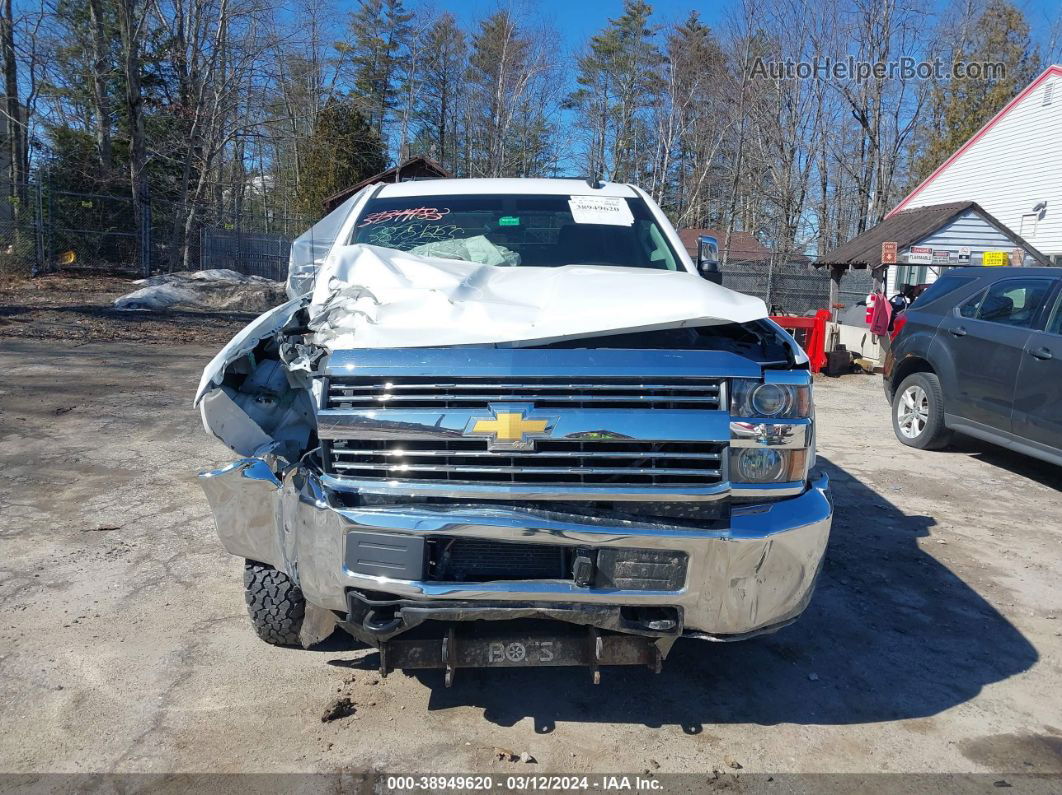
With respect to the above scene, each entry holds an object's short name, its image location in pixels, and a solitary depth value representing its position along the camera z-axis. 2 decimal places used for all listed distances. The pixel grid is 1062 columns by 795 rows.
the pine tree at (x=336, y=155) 30.84
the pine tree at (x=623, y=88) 38.84
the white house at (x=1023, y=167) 22.12
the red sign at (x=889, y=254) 16.84
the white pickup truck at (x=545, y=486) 2.56
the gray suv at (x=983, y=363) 6.01
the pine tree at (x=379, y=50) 40.88
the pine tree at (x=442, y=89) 40.25
